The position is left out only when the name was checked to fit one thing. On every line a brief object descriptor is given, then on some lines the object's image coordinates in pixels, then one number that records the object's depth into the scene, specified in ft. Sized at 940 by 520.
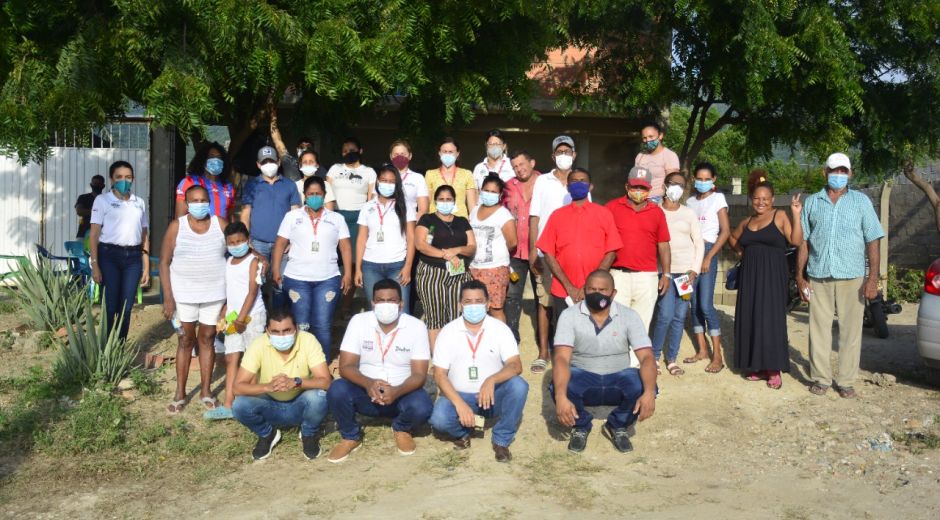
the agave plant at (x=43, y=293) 31.63
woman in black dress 26.94
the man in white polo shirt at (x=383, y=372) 21.79
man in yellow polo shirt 21.62
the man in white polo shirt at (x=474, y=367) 21.84
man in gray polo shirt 21.81
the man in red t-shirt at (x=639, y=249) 25.86
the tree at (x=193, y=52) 23.53
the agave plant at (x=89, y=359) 26.55
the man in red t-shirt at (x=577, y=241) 25.18
